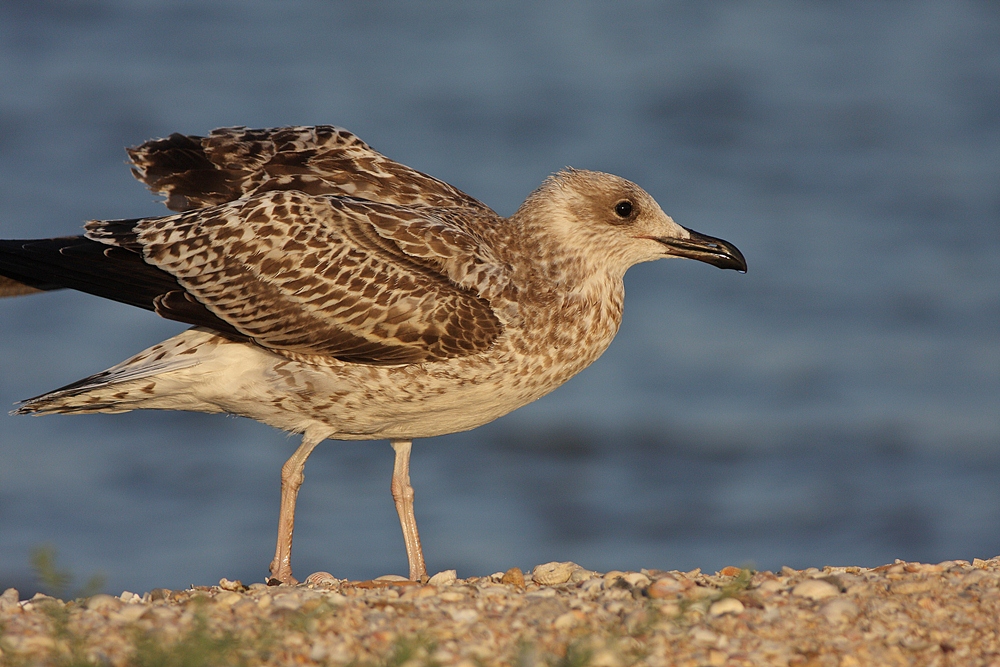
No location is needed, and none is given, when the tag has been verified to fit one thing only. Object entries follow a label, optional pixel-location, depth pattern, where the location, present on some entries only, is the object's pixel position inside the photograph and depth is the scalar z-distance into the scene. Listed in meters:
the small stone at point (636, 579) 11.95
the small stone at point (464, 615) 10.79
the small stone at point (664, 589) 11.56
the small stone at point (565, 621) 10.51
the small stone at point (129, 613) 10.82
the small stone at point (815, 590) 11.32
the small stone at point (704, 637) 10.12
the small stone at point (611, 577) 12.19
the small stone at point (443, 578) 12.77
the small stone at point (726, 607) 10.80
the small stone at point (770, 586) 11.53
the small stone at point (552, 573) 12.82
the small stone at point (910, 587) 11.40
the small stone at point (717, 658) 9.80
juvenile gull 14.62
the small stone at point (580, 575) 12.91
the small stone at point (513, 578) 12.77
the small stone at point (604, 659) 9.30
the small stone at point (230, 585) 12.99
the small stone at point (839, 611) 10.59
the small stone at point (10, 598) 12.26
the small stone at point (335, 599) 11.17
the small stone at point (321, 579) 13.11
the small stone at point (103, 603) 11.20
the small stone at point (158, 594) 12.45
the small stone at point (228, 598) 11.52
